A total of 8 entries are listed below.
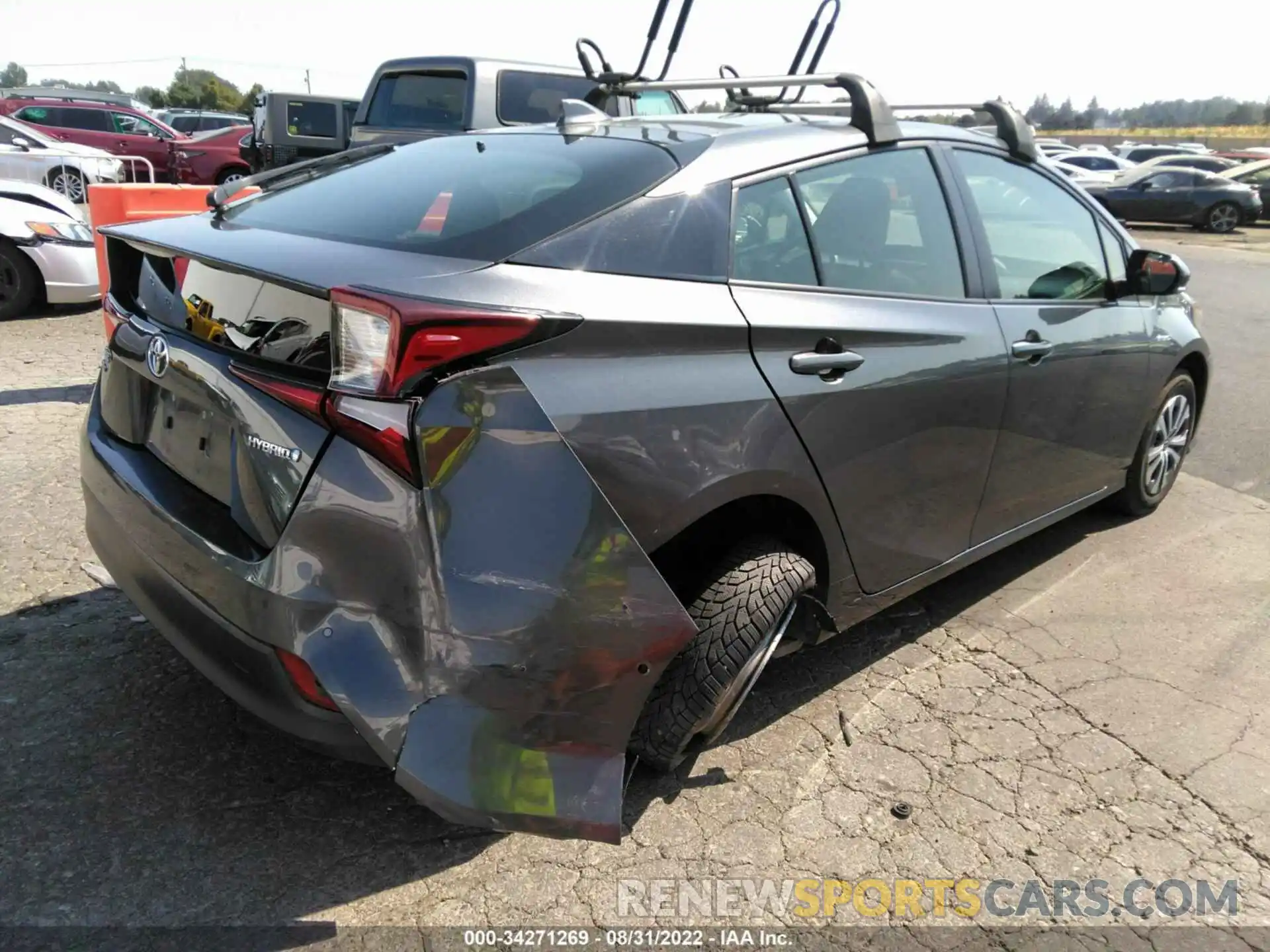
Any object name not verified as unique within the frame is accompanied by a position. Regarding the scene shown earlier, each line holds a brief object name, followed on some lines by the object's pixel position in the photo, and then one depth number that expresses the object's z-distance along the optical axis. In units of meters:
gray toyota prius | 2.00
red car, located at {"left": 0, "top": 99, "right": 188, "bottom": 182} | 20.03
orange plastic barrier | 5.99
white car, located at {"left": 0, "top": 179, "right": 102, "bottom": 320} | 7.74
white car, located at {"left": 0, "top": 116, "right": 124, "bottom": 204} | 12.94
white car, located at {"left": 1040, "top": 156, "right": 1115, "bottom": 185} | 23.59
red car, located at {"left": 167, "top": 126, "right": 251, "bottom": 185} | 19.39
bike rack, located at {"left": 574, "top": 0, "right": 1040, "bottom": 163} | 3.08
